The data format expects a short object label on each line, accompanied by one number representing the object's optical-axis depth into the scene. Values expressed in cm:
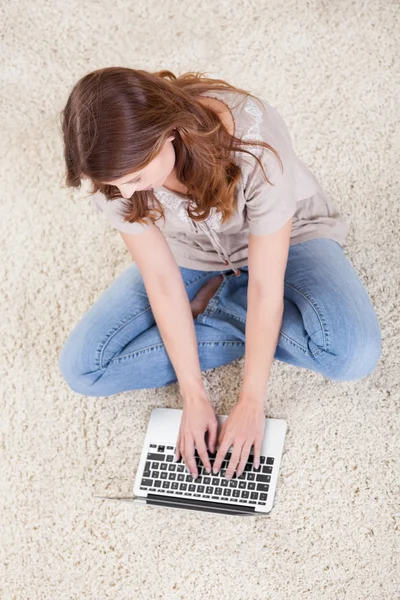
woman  213
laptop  257
